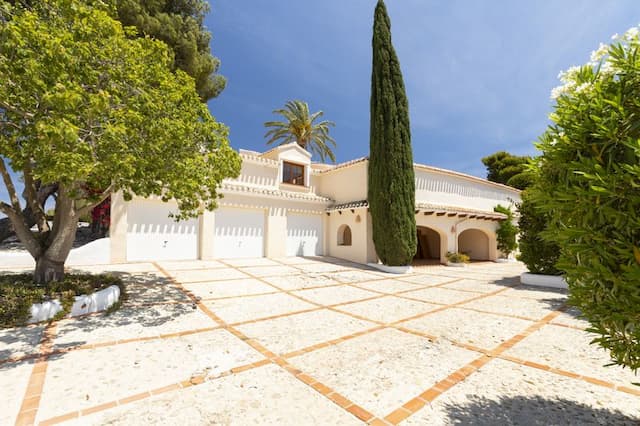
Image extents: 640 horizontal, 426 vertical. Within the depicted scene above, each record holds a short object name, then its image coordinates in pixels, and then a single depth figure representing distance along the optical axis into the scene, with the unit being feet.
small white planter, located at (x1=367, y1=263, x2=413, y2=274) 43.86
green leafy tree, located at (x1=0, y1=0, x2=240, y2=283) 13.74
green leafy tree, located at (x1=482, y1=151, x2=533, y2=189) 102.53
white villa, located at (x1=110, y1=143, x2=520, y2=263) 42.19
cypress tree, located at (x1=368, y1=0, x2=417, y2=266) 45.27
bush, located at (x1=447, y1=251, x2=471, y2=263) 53.98
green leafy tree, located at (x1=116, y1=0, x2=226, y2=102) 43.76
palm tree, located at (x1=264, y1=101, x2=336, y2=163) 87.04
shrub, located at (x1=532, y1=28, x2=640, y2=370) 6.49
